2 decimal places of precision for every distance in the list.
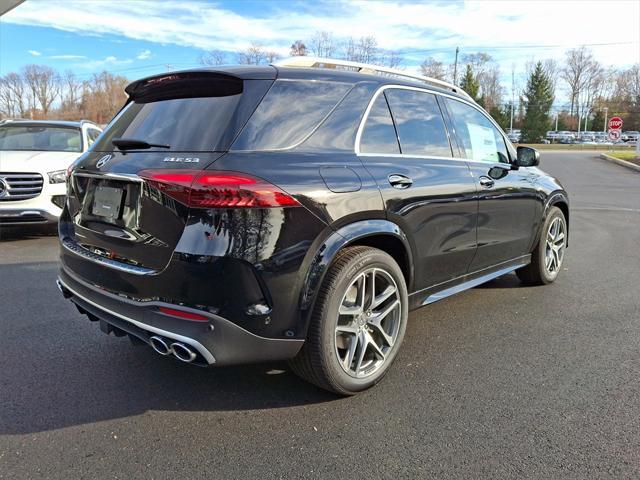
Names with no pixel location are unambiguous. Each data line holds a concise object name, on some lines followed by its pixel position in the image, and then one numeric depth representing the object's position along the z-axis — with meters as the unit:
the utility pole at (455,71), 66.31
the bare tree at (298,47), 53.47
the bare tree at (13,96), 99.88
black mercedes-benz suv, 2.45
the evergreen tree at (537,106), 78.19
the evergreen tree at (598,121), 97.31
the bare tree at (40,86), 104.50
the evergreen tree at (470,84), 64.50
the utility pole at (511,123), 90.50
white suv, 6.77
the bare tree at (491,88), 93.69
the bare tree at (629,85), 97.21
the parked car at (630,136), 75.44
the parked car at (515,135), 81.22
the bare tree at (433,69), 72.39
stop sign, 27.69
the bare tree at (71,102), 100.43
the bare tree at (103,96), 91.38
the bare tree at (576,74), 100.38
